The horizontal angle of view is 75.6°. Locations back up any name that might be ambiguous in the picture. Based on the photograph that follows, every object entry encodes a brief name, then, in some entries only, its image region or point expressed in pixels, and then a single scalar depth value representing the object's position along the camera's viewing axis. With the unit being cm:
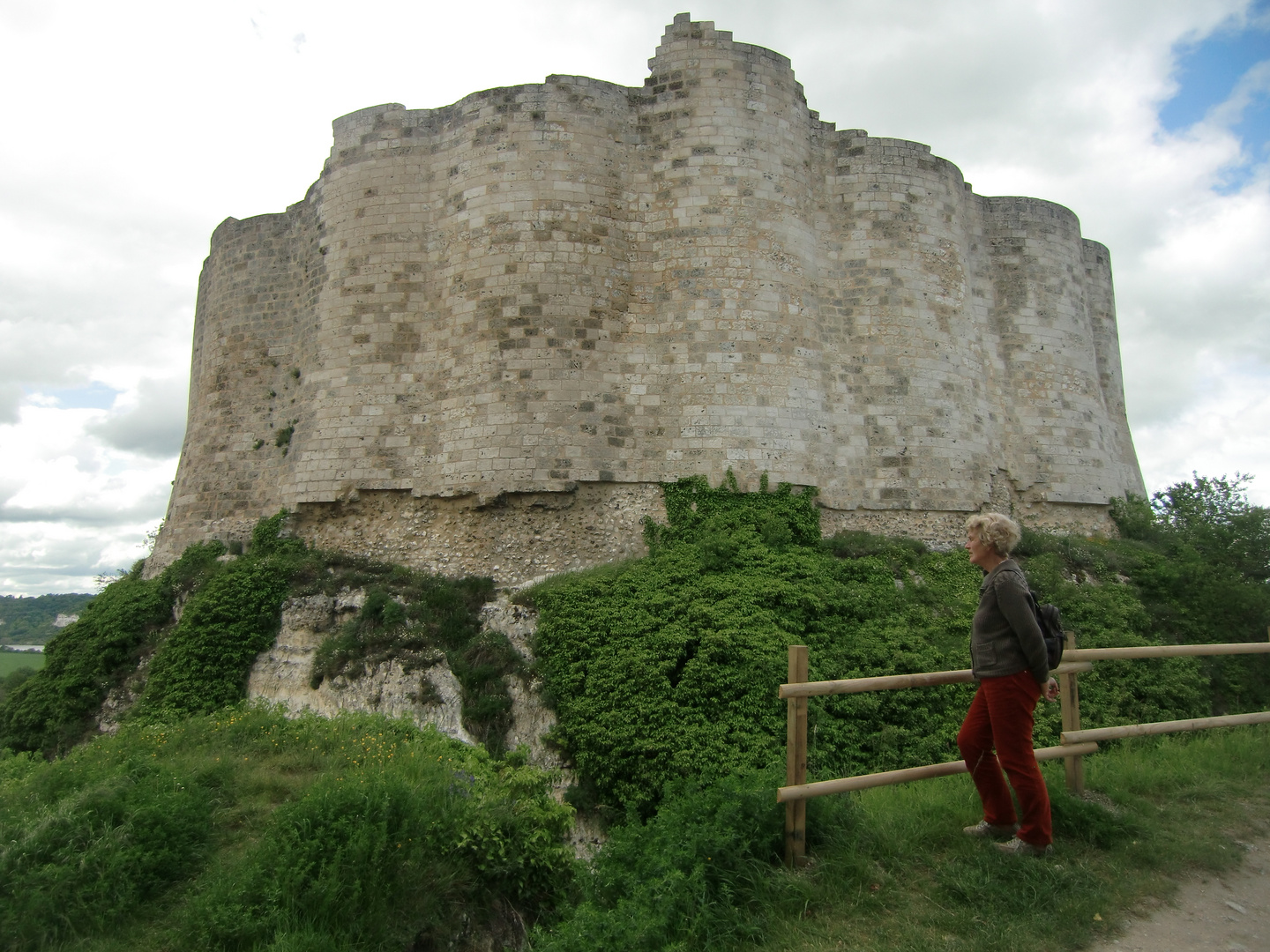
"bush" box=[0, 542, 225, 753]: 1259
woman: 474
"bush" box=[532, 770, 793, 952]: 475
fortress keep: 1295
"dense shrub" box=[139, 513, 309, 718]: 1184
